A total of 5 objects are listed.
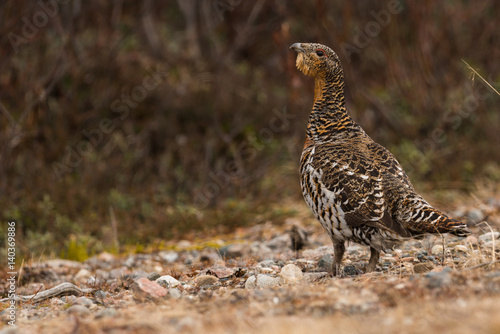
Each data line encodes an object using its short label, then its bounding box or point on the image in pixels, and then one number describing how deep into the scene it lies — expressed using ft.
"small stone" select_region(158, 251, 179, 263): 39.58
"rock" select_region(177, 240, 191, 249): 43.20
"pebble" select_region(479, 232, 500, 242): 33.26
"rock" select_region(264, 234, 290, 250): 39.70
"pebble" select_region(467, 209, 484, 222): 42.00
